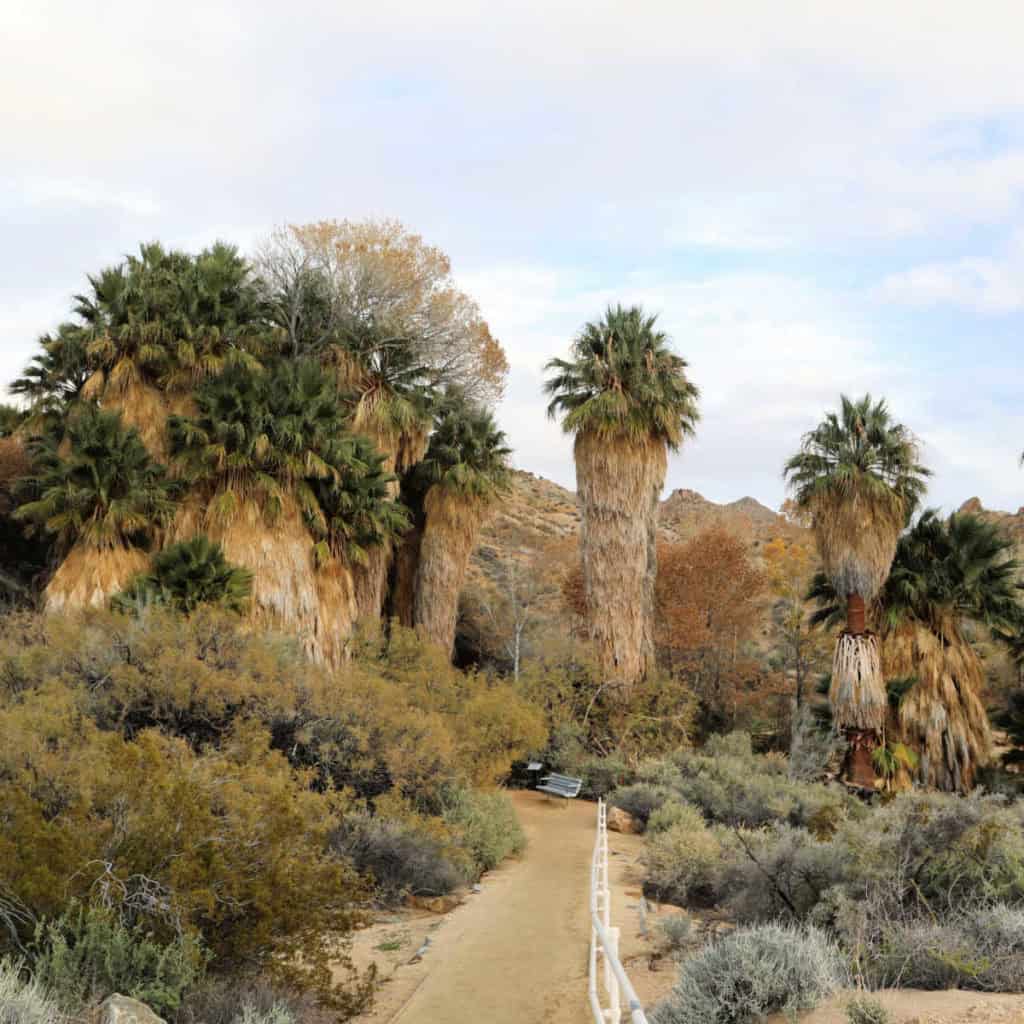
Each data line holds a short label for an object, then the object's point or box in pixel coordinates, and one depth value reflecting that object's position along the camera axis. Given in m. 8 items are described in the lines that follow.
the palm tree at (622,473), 28.98
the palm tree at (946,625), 23.92
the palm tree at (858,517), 23.53
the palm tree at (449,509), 29.61
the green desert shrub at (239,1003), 6.34
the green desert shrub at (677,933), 9.71
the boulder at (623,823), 20.73
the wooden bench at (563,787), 24.75
